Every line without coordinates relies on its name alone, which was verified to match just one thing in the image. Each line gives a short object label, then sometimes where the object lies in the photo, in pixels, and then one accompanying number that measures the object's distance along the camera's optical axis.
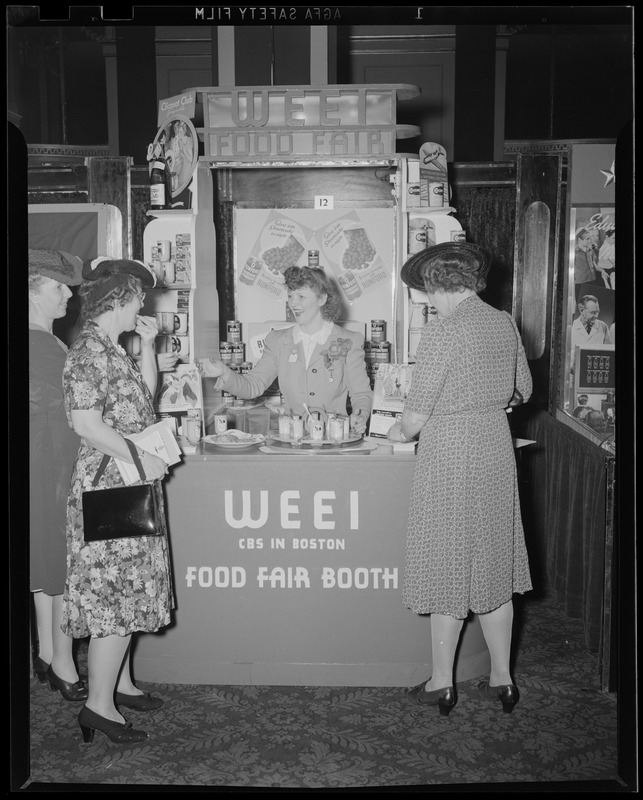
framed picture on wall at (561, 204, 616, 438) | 4.49
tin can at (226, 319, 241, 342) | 4.66
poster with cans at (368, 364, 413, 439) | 3.74
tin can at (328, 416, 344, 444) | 3.65
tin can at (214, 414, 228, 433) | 3.86
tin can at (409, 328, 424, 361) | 4.35
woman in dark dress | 3.38
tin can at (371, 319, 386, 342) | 4.60
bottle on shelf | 4.13
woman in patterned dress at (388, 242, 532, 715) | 3.18
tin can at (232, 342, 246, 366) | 4.62
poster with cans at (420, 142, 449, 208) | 4.22
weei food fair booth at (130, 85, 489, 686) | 3.54
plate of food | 3.66
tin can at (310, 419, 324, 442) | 3.68
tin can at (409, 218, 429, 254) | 4.23
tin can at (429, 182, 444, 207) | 4.23
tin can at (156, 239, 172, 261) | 4.21
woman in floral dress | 3.02
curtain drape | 3.99
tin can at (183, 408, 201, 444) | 3.79
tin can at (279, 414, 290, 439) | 3.74
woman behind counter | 4.05
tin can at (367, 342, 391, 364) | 4.59
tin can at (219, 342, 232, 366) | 4.62
